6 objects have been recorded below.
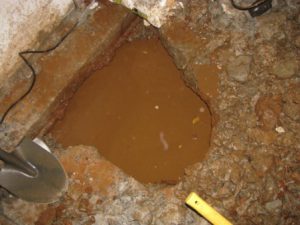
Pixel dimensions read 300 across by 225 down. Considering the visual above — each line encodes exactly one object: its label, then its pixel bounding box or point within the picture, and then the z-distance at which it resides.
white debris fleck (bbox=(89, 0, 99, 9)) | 2.81
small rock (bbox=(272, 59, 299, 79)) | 2.44
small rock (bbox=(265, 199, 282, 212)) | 2.15
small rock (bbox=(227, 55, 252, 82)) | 2.48
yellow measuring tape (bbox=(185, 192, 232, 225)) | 2.11
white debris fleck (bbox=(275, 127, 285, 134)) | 2.31
